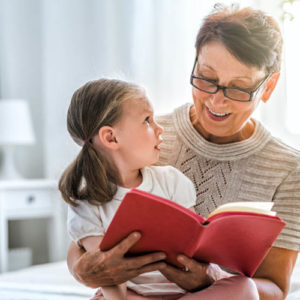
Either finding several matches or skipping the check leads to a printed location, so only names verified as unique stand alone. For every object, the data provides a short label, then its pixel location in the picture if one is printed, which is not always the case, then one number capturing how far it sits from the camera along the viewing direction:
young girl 1.49
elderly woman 1.46
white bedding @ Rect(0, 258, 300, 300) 1.89
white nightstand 3.04
